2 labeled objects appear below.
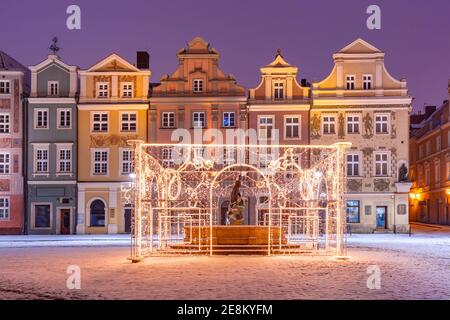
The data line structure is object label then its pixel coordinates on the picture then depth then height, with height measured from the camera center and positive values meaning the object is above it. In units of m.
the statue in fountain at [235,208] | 28.27 -0.62
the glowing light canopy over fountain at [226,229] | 23.20 -1.41
